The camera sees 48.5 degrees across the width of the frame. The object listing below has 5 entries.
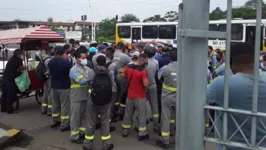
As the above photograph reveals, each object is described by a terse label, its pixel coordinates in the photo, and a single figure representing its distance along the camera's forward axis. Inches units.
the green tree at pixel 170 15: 1743.4
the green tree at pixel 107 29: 2038.9
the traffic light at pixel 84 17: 1602.1
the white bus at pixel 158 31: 747.4
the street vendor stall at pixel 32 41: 325.2
